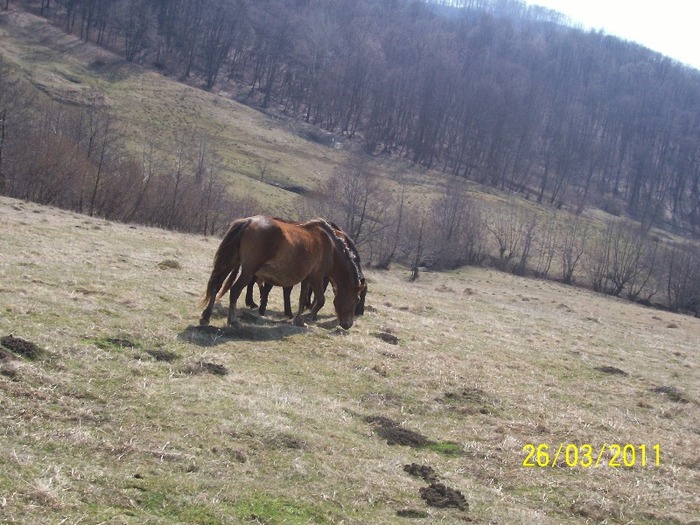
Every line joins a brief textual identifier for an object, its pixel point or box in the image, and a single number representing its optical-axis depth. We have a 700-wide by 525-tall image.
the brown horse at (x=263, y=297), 15.02
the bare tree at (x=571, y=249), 61.09
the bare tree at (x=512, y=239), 60.62
